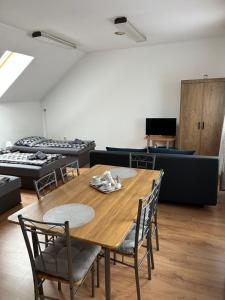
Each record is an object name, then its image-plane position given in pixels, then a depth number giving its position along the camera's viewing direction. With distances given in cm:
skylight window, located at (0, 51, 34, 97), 498
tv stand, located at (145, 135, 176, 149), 530
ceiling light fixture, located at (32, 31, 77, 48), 399
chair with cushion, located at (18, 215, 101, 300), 149
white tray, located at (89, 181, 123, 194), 212
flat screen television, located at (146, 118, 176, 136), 538
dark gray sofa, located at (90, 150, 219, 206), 311
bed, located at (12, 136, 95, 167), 515
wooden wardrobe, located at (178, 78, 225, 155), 470
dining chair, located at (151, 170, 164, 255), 193
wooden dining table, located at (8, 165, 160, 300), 148
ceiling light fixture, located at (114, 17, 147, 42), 353
